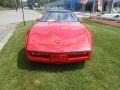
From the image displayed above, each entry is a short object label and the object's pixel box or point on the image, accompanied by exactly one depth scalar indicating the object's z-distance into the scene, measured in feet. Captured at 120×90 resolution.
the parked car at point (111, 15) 40.07
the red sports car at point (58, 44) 6.33
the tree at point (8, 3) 110.29
